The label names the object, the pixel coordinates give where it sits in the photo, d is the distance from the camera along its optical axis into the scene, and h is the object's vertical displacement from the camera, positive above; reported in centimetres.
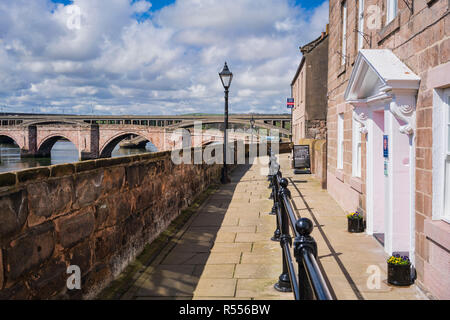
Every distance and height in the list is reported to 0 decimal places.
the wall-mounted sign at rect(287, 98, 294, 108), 2771 +304
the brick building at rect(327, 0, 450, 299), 411 +22
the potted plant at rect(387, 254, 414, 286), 463 -144
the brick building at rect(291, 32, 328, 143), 2184 +312
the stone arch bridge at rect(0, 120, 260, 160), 4986 +168
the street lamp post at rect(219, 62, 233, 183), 1327 +194
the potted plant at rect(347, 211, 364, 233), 712 -134
